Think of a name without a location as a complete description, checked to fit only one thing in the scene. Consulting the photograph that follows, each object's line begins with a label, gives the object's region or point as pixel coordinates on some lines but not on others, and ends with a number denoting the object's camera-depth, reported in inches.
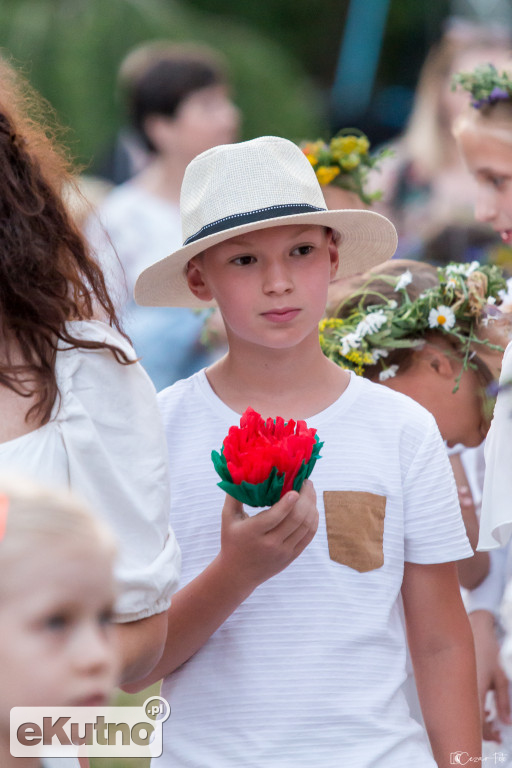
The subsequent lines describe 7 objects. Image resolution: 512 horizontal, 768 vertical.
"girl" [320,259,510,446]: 238.8
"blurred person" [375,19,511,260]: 644.1
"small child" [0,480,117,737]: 108.7
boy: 183.6
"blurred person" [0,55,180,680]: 155.6
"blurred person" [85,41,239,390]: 547.8
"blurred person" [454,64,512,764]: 196.5
